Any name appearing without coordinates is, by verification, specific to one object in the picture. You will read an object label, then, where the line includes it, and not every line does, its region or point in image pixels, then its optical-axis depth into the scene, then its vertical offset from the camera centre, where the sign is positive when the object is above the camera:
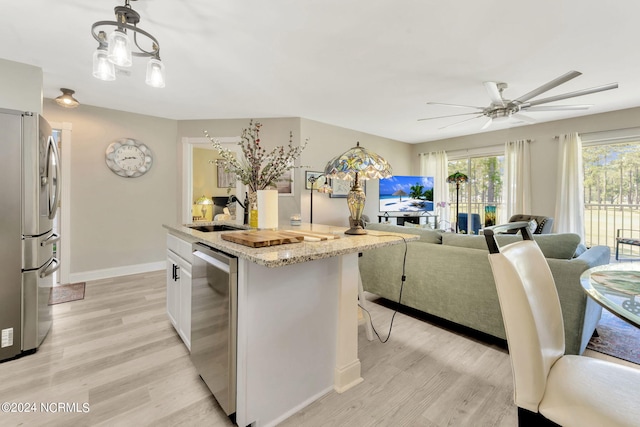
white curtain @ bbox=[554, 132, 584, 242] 4.51 +0.33
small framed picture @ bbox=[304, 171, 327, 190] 4.56 +0.42
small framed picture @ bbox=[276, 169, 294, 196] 4.52 +0.35
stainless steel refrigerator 1.93 -0.19
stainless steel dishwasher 1.30 -0.59
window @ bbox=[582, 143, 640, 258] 4.36 +0.23
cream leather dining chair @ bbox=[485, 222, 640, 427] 0.79 -0.55
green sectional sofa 1.80 -0.58
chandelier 1.51 +0.88
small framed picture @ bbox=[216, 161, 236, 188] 6.75 +0.68
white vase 1.96 -0.02
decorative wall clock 3.91 +0.71
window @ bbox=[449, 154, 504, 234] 5.72 +0.38
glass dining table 0.79 -0.28
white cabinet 1.93 -0.60
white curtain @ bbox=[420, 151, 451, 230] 6.34 +0.53
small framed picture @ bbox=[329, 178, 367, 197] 5.07 +0.36
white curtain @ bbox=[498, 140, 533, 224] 5.06 +0.54
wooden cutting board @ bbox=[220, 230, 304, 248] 1.37 -0.17
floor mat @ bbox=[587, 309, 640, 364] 2.03 -1.06
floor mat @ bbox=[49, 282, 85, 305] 3.06 -1.02
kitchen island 1.29 -0.61
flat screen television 5.96 +0.28
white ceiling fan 2.67 +1.15
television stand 5.94 -0.25
